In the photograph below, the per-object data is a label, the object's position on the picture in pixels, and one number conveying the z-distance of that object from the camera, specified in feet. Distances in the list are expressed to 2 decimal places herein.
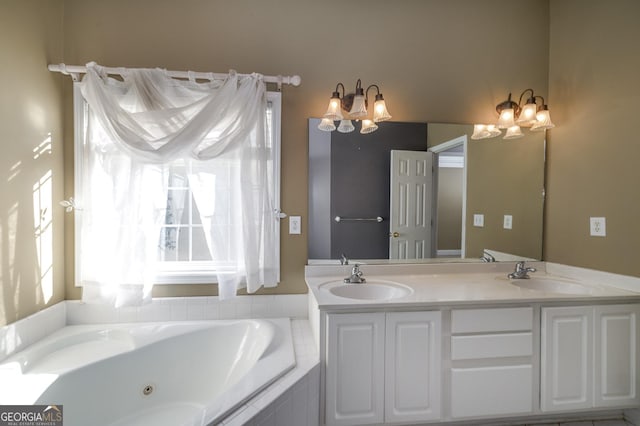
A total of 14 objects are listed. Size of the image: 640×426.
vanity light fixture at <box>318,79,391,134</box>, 5.76
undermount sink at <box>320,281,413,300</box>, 5.66
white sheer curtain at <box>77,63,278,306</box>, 5.20
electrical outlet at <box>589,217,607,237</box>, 5.69
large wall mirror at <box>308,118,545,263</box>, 6.27
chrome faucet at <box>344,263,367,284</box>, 5.78
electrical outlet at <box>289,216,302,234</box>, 6.18
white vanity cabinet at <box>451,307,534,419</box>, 4.74
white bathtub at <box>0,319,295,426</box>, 4.10
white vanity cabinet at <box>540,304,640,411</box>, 4.92
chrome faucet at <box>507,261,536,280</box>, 6.11
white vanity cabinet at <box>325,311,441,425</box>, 4.50
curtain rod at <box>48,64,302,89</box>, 5.23
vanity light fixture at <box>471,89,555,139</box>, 6.27
